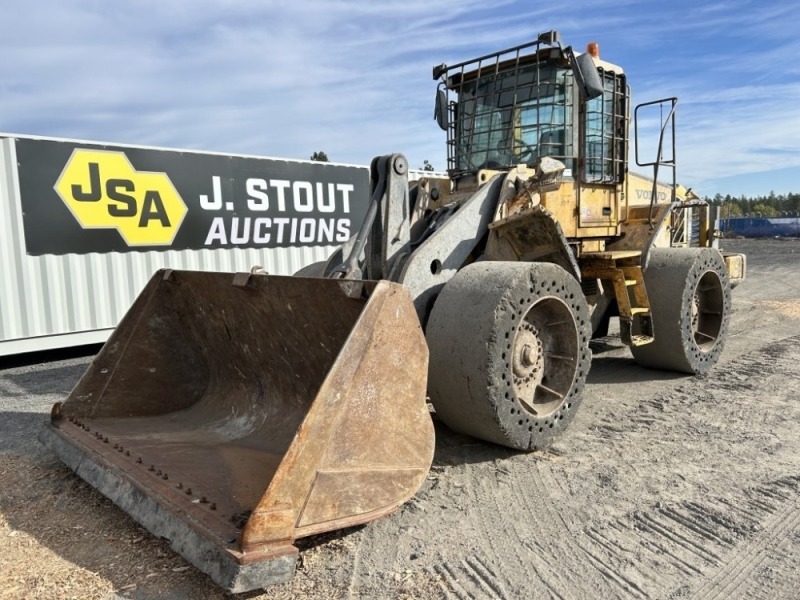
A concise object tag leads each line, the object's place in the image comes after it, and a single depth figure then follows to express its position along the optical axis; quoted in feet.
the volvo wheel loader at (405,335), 9.49
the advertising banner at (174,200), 26.27
